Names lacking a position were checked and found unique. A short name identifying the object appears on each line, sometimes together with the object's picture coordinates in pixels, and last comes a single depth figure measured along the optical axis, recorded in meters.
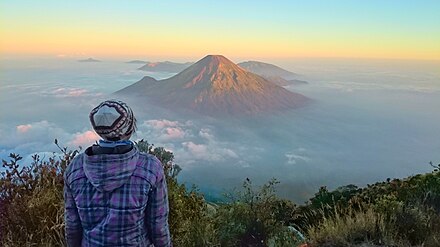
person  2.05
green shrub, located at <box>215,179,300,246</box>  5.00
